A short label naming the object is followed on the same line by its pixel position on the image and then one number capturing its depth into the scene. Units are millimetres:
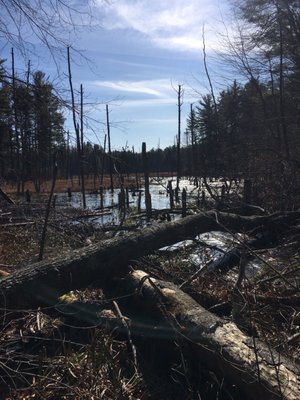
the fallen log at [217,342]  2920
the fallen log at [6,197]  8517
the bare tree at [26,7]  3585
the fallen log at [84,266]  4391
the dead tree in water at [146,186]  14362
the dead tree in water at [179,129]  32156
